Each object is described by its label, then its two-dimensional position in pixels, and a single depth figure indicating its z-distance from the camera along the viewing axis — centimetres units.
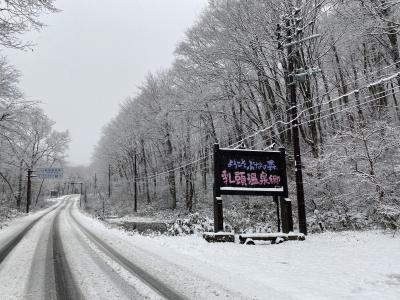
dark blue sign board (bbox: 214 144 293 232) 1531
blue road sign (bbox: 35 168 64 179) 5434
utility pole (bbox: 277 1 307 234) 1553
